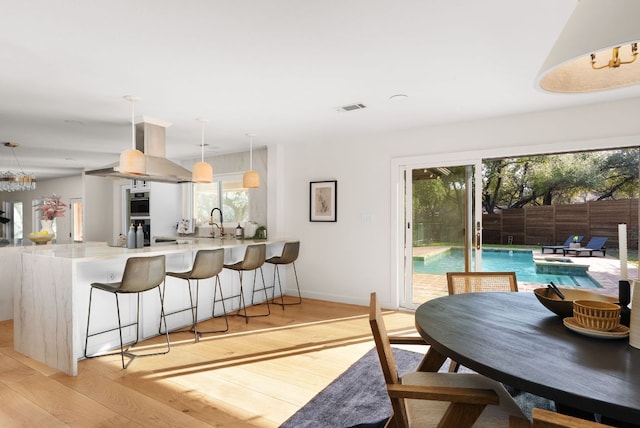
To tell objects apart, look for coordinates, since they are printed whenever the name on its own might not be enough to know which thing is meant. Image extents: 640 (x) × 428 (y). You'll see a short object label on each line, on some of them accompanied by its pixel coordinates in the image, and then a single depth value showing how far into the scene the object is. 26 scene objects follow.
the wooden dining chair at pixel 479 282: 2.43
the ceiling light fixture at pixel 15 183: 6.24
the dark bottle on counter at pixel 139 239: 3.79
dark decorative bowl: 1.55
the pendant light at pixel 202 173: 4.22
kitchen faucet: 5.93
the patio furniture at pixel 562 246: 10.52
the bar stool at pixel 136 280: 3.00
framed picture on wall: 5.26
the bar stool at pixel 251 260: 4.34
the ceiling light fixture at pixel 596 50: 0.96
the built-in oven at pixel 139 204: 6.70
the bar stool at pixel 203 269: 3.68
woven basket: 1.34
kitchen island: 2.90
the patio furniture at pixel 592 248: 9.88
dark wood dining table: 0.94
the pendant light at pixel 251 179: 4.81
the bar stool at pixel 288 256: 4.93
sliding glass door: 4.45
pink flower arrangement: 4.82
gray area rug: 2.17
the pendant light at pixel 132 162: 3.54
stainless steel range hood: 4.17
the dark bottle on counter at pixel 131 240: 3.75
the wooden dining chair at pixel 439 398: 1.16
